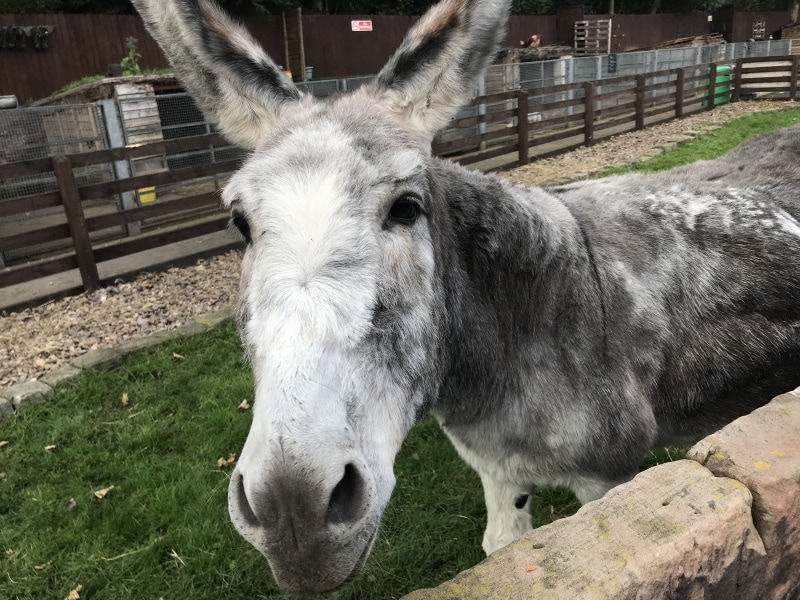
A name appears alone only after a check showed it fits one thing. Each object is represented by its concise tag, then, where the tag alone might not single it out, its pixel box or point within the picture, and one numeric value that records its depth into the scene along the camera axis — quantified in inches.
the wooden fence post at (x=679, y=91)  682.2
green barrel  786.2
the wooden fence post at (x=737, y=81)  800.3
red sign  799.2
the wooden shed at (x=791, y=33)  1431.8
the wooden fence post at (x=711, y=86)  753.6
